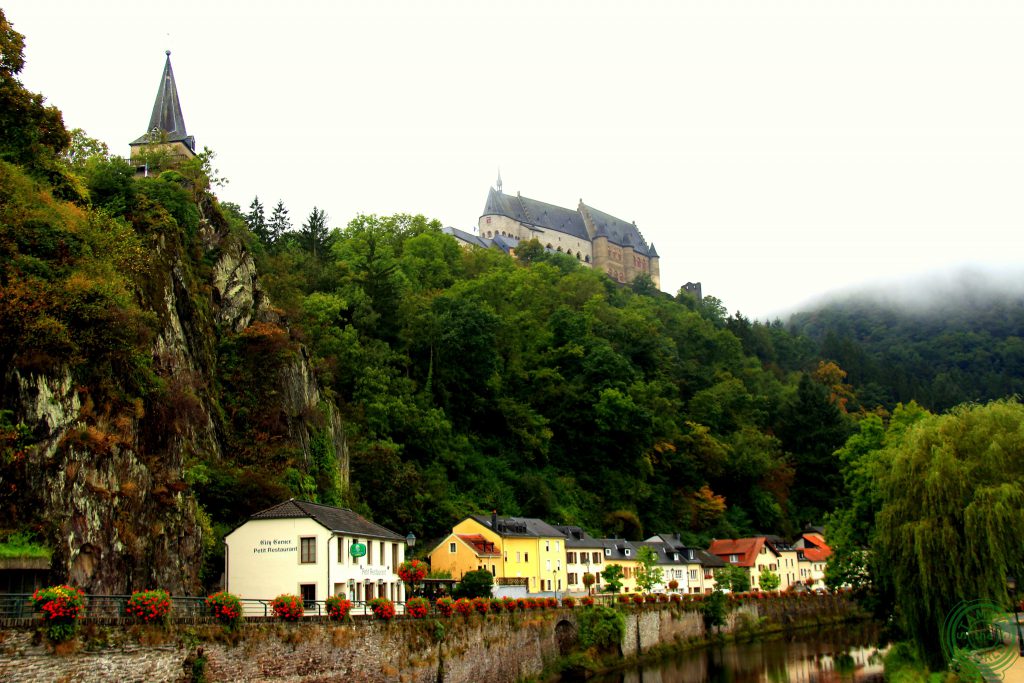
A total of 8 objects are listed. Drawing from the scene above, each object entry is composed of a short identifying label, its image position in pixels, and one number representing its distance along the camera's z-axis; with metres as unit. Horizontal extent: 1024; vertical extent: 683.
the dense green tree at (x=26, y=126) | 29.20
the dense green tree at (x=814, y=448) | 86.50
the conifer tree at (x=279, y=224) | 78.48
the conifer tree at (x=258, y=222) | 74.31
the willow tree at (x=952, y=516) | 27.73
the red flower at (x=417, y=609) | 29.10
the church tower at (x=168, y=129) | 53.47
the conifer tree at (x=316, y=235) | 75.62
